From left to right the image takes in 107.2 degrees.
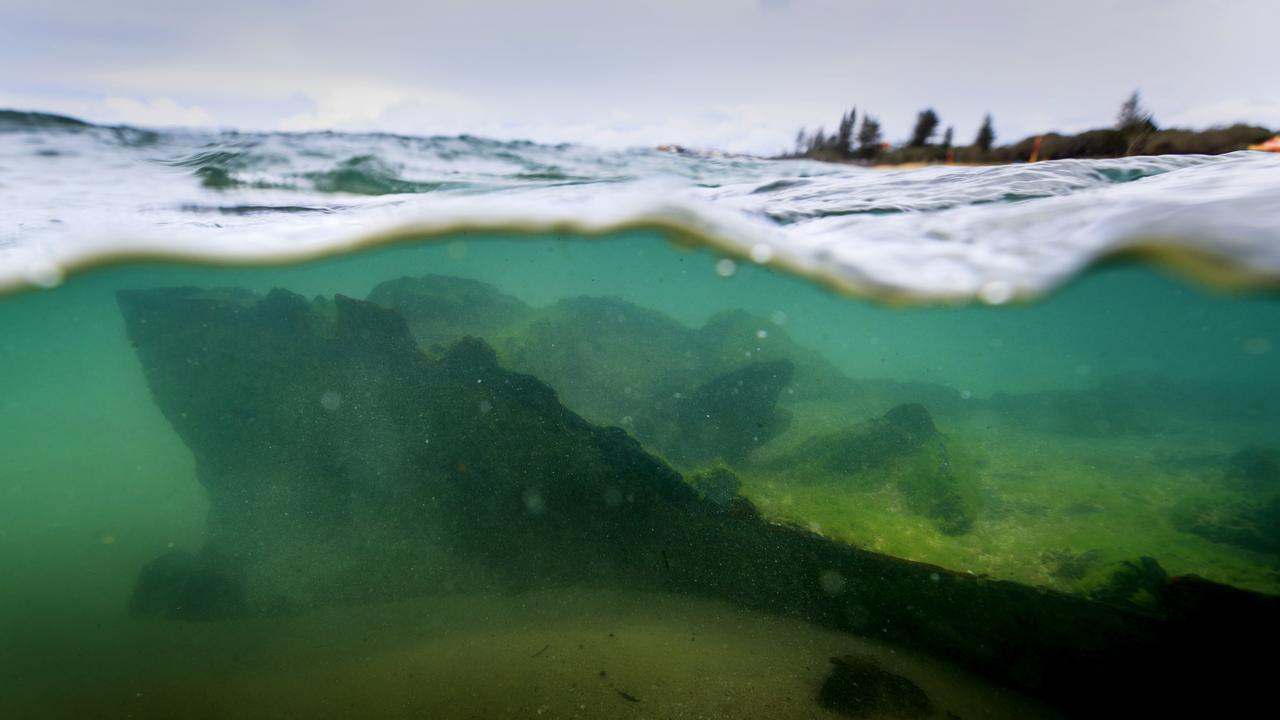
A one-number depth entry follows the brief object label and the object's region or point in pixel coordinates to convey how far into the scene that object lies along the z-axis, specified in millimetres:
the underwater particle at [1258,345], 13220
